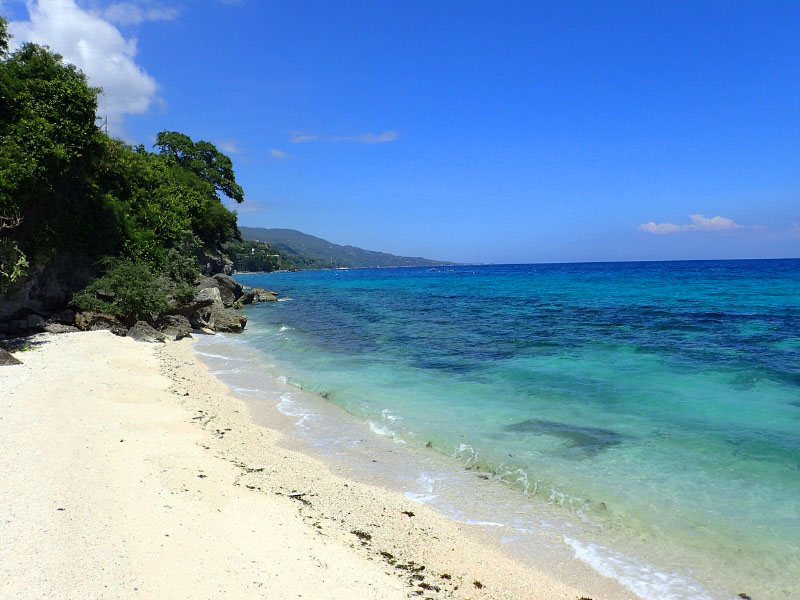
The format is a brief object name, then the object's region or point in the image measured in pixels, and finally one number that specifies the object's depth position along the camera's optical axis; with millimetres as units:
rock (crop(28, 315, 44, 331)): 18031
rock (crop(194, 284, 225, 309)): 25750
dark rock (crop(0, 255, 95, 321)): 17672
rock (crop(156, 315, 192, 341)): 22000
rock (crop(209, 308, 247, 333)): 26828
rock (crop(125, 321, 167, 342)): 19325
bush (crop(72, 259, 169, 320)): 19875
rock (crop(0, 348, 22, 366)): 11812
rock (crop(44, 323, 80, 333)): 18250
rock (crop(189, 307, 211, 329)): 25609
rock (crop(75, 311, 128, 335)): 19477
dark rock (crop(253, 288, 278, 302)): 50194
